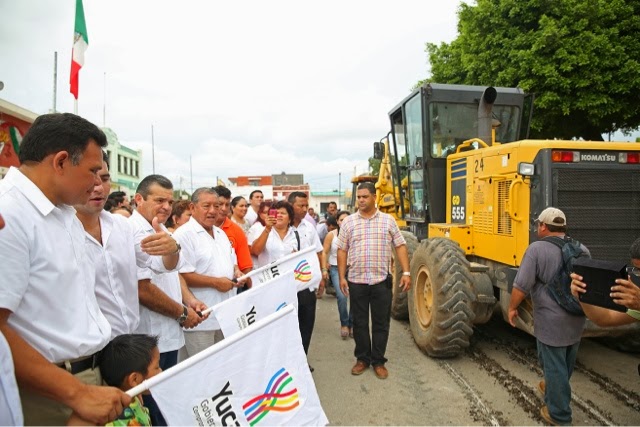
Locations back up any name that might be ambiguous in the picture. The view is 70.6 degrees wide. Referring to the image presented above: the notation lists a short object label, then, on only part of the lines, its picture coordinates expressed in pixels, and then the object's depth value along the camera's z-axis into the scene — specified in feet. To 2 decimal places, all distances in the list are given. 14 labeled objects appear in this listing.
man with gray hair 10.98
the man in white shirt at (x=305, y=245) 15.23
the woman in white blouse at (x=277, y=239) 15.88
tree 34.99
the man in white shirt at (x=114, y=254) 7.09
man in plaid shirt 15.17
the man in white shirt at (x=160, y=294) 8.94
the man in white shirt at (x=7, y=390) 4.41
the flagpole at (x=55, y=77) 46.81
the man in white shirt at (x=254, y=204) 23.99
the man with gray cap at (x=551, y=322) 10.82
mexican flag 27.91
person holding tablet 7.86
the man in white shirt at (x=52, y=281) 4.77
